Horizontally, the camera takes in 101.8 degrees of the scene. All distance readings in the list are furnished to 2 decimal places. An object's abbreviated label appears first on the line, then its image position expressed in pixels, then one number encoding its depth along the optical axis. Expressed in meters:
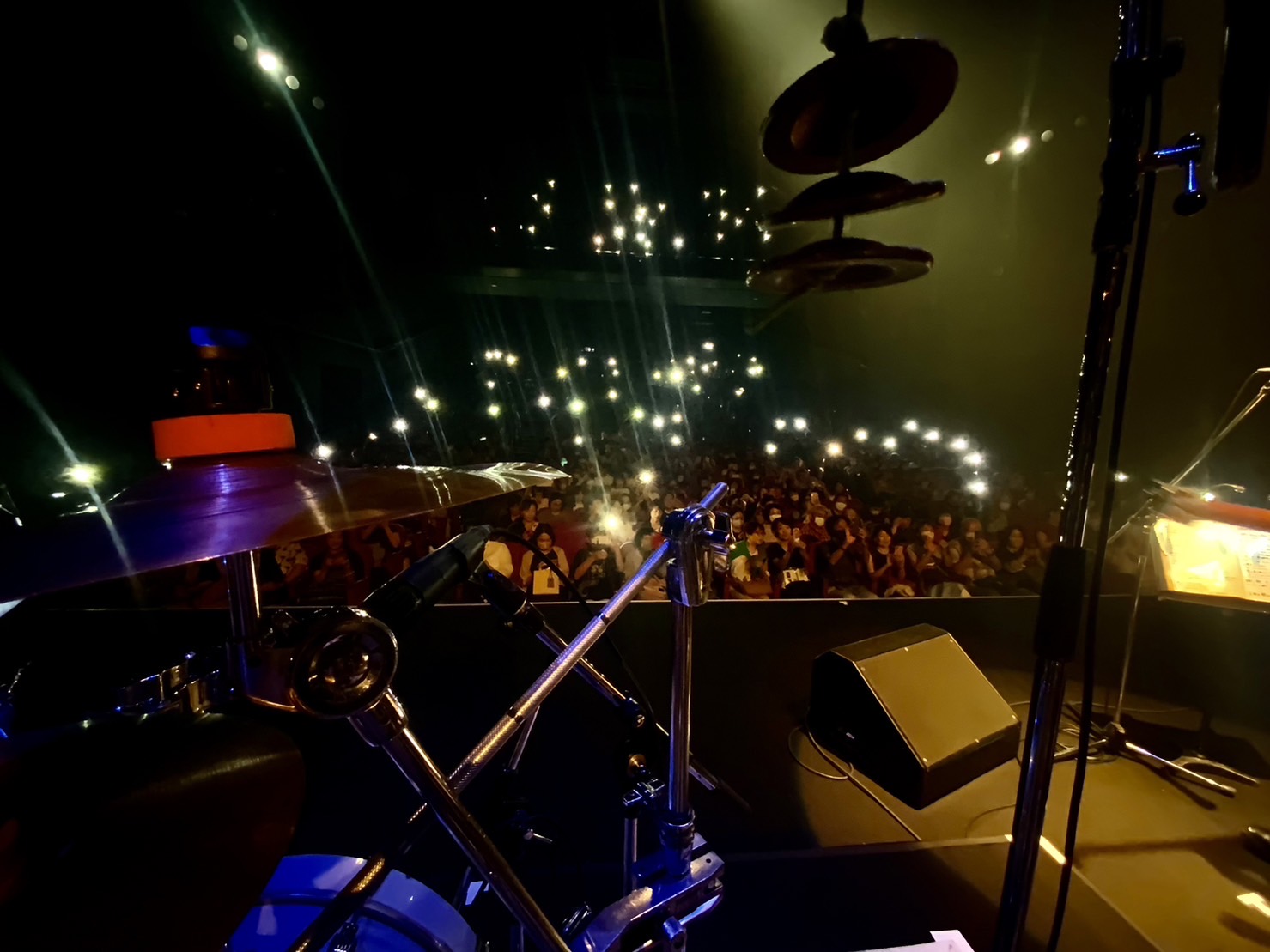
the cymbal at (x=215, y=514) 0.38
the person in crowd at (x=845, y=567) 3.54
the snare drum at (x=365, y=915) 0.74
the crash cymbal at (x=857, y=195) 0.92
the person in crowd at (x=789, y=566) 3.41
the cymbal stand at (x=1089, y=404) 0.52
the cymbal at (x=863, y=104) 0.80
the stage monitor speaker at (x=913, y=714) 1.75
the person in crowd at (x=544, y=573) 3.15
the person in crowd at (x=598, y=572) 3.31
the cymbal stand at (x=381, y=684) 0.42
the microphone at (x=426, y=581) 0.55
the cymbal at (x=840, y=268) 0.95
